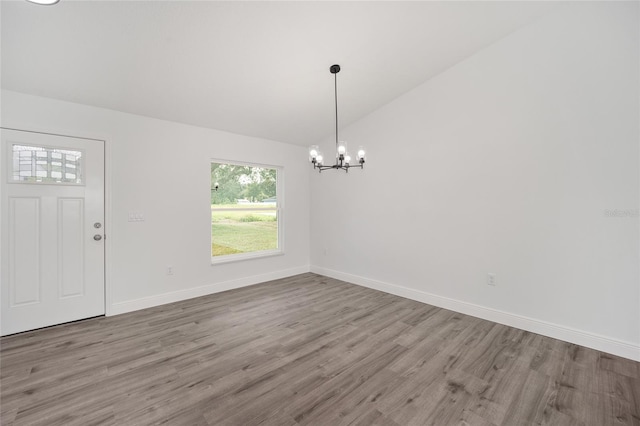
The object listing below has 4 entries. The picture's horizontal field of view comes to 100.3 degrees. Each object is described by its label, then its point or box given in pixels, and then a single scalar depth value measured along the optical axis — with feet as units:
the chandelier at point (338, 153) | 9.61
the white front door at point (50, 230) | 9.31
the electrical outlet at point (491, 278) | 10.78
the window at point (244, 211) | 14.79
